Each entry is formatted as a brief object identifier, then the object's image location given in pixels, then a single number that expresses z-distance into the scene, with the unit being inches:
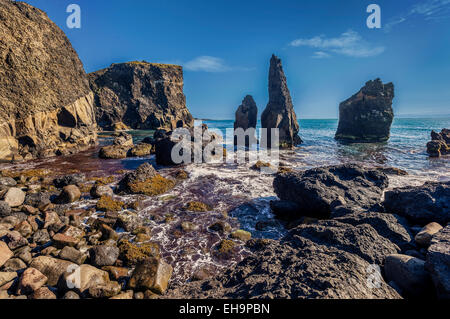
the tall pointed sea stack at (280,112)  1413.6
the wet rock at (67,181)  455.2
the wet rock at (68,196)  367.9
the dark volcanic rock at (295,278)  111.0
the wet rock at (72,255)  200.7
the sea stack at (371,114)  1732.3
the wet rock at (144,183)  435.2
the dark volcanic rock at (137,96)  2982.3
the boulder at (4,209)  279.7
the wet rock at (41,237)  234.8
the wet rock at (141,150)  901.8
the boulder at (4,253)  187.8
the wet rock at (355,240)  152.5
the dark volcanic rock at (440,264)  104.9
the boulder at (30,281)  157.3
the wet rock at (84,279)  162.5
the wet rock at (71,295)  150.7
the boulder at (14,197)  316.2
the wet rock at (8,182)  421.7
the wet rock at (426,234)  171.9
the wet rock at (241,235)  274.9
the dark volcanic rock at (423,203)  225.9
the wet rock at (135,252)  215.4
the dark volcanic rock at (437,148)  959.0
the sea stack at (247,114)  1742.1
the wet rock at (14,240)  220.1
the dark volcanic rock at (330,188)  310.8
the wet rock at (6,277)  166.0
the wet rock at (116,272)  190.4
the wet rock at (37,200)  339.8
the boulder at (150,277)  169.0
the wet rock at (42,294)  150.9
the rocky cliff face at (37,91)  739.4
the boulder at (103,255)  203.7
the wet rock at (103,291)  157.8
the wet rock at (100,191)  398.3
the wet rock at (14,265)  183.3
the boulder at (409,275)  117.0
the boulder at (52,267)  176.6
